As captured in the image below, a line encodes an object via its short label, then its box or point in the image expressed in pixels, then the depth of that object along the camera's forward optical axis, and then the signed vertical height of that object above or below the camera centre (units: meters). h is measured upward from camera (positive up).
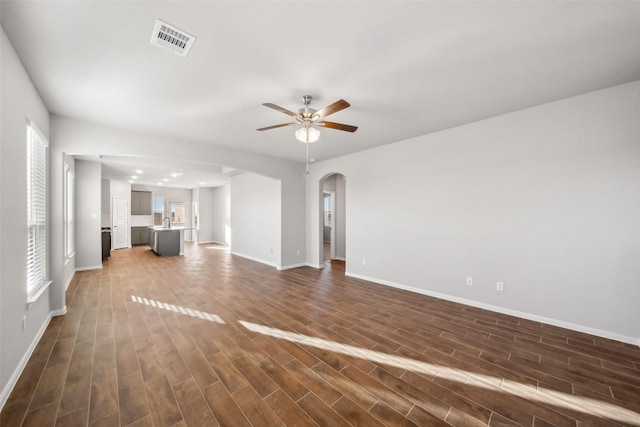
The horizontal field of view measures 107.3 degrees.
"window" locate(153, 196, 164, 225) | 10.68 +0.15
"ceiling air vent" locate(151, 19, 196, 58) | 1.76 +1.36
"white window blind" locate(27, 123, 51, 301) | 2.42 +0.00
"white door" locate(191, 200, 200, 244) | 11.17 -0.33
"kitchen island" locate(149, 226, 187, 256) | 7.63 -0.96
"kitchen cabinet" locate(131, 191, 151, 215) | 10.18 +0.43
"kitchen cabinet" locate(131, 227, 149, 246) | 9.91 -1.00
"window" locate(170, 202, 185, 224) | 11.35 -0.01
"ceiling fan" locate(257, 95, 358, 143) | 2.69 +1.08
